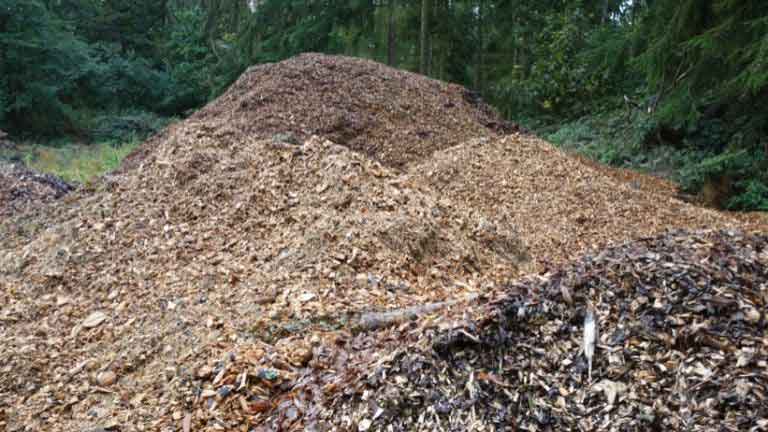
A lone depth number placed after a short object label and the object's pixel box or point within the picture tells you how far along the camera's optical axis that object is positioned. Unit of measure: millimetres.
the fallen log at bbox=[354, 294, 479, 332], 2752
